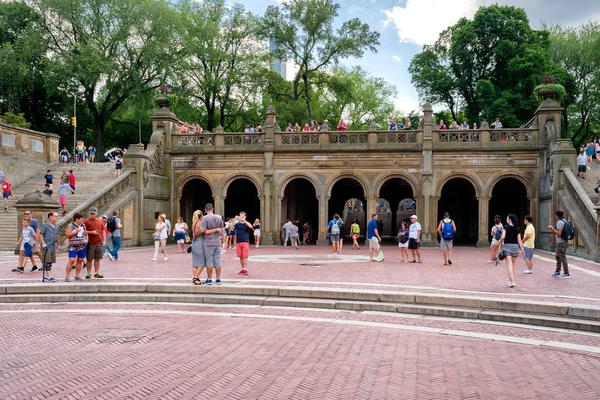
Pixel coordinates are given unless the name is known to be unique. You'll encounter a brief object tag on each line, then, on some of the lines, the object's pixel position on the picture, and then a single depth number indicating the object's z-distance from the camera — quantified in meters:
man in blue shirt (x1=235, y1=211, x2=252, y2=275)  14.33
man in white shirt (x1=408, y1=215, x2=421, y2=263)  18.55
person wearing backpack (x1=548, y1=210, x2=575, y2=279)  13.60
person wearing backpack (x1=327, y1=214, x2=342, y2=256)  22.48
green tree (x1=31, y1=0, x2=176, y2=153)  43.19
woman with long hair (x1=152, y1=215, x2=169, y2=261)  19.03
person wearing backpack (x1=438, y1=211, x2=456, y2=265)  17.47
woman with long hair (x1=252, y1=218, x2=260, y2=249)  26.31
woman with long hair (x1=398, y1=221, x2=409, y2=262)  19.19
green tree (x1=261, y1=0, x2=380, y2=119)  47.41
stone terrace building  28.34
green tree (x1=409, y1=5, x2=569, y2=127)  43.41
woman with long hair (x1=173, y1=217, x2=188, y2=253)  22.36
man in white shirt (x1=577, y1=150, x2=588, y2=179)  25.69
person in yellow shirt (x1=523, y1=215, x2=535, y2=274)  13.69
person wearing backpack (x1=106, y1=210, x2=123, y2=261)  18.47
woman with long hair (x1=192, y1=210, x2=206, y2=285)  12.24
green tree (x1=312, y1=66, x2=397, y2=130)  60.72
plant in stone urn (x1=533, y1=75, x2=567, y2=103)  27.47
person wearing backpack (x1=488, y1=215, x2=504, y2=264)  17.82
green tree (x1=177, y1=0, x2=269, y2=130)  48.84
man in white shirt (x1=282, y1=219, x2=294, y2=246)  27.95
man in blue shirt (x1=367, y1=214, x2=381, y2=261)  19.52
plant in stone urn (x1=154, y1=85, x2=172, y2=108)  31.42
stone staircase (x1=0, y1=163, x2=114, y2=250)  23.25
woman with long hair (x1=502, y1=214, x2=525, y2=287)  11.99
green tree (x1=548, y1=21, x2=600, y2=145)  51.22
